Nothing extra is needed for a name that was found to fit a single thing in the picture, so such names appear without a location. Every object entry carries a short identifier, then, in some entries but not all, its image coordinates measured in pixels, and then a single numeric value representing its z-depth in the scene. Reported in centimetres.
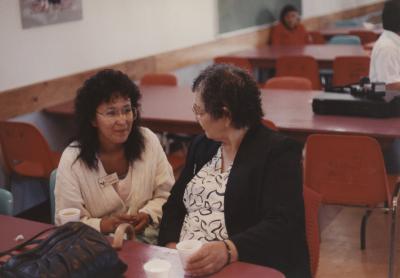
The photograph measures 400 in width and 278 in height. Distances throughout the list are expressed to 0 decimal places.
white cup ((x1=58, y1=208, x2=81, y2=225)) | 227
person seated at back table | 816
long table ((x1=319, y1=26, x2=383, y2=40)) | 844
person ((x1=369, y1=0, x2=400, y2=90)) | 421
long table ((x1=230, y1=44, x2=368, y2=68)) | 621
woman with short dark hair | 219
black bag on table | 181
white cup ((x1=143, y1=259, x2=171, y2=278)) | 182
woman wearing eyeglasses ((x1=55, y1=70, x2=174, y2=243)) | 262
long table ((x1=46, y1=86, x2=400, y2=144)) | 365
